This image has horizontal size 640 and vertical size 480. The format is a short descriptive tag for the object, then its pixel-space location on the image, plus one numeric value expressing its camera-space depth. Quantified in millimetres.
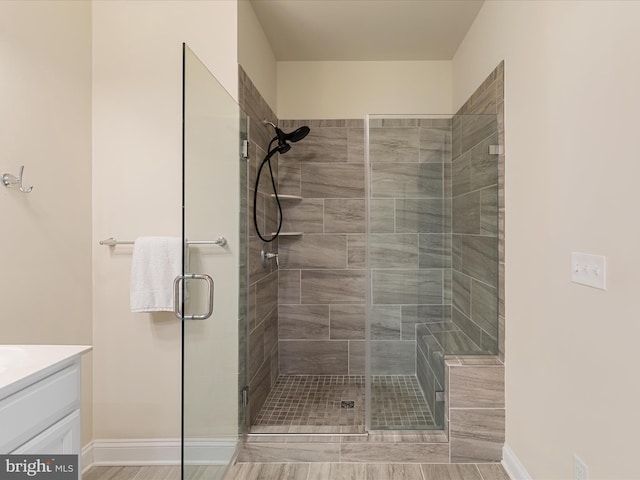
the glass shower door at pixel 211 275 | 1519
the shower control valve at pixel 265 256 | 2747
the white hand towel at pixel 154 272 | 2064
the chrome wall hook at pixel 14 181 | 1613
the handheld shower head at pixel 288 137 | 2885
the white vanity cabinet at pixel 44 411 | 994
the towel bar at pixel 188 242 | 1619
